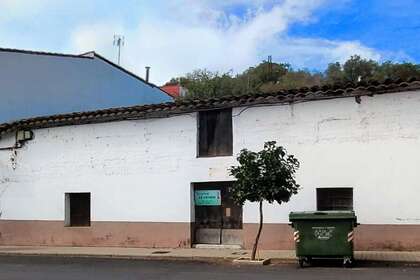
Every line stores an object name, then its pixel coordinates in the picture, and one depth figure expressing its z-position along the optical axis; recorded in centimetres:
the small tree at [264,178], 1528
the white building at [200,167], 1628
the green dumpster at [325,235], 1410
